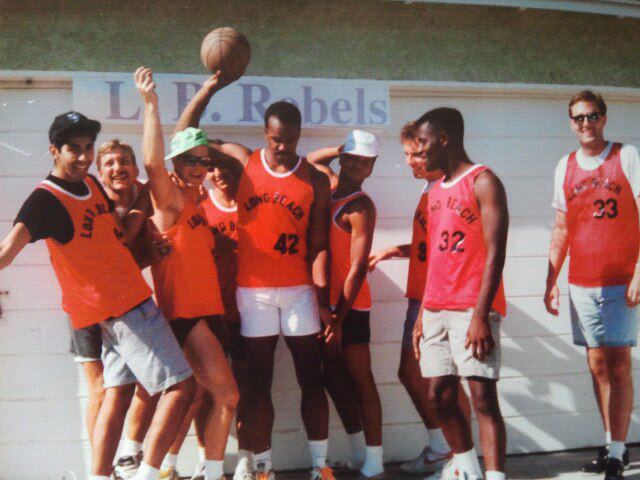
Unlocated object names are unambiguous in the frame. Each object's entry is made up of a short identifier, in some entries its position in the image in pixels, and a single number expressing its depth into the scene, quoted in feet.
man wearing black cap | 11.47
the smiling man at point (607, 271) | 14.26
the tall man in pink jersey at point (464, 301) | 11.59
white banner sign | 14.19
